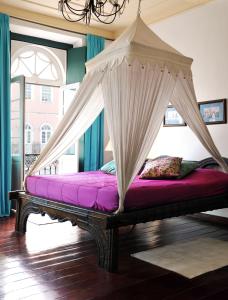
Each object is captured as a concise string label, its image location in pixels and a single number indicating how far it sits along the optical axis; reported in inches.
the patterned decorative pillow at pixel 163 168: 172.7
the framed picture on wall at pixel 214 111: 192.2
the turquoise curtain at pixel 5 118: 204.2
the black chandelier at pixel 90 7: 121.5
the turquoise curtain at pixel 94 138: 246.7
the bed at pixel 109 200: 123.0
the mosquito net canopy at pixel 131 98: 128.0
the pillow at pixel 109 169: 200.0
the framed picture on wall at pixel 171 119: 216.7
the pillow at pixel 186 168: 175.0
